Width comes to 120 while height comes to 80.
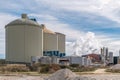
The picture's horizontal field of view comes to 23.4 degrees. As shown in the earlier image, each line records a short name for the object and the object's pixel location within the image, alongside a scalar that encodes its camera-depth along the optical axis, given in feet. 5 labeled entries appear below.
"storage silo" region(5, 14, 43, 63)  436.76
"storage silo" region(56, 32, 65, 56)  541.34
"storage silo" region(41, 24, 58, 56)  504.02
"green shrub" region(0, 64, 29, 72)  290.76
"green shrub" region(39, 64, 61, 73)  256.11
